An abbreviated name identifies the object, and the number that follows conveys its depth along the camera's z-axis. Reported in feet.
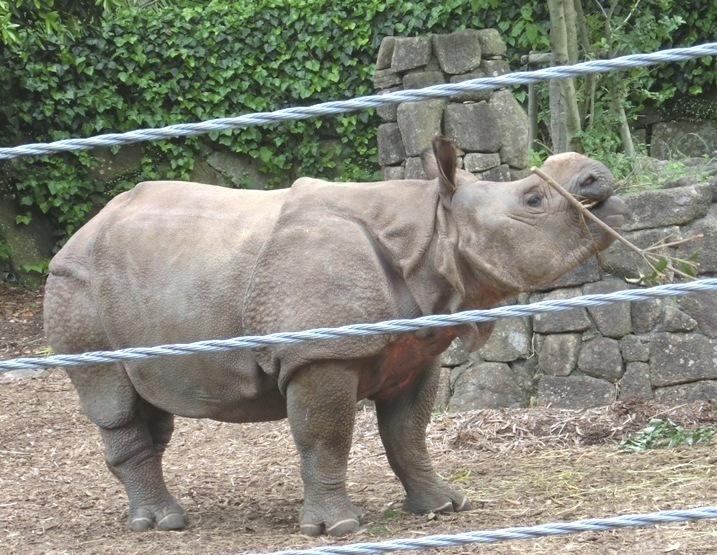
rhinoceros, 31.50
